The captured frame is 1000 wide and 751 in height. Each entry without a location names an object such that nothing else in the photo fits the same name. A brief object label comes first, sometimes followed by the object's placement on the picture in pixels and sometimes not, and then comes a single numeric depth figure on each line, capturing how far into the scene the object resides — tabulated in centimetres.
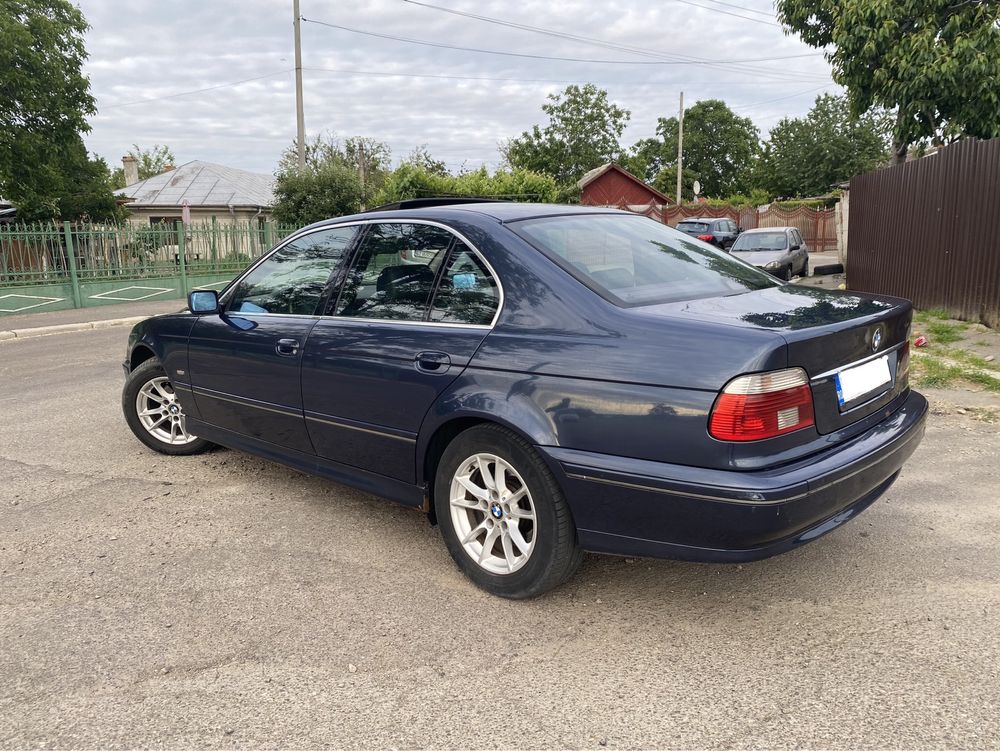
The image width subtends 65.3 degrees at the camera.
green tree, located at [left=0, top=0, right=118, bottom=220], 2184
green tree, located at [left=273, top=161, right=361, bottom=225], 2428
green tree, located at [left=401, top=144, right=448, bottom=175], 4169
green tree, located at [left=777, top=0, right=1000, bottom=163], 1222
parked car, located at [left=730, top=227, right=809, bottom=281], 1727
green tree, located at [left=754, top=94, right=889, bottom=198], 5844
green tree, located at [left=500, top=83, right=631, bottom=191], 6322
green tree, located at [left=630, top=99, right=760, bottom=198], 7512
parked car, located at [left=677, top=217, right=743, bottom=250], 2558
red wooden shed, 4544
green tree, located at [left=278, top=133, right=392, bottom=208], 4462
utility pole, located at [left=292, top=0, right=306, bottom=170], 2394
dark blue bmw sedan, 261
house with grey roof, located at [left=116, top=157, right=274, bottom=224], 3544
